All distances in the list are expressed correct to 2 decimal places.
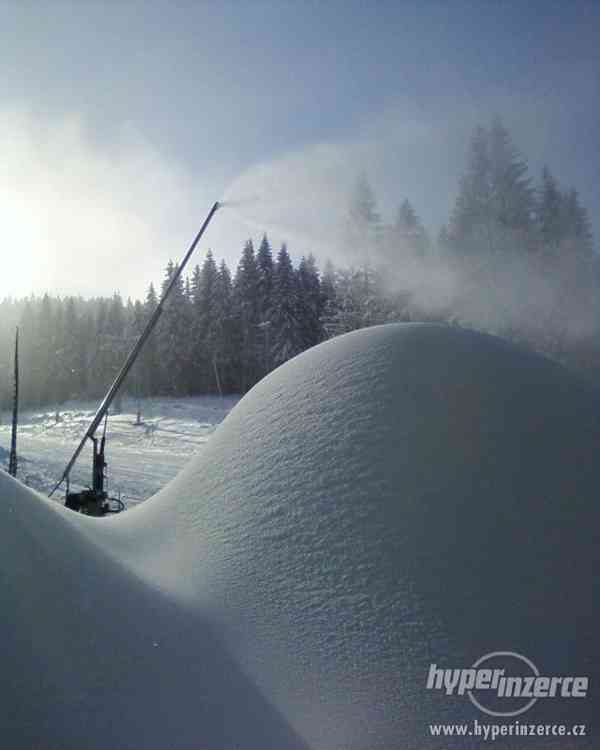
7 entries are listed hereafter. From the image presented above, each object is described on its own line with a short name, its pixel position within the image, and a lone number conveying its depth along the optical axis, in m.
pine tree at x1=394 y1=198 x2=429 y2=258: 20.14
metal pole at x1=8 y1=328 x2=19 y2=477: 11.91
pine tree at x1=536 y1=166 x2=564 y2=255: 19.17
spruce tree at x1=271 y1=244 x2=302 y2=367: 31.38
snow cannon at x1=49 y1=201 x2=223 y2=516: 7.61
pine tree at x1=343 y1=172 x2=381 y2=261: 20.52
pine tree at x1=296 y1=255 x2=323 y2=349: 31.97
